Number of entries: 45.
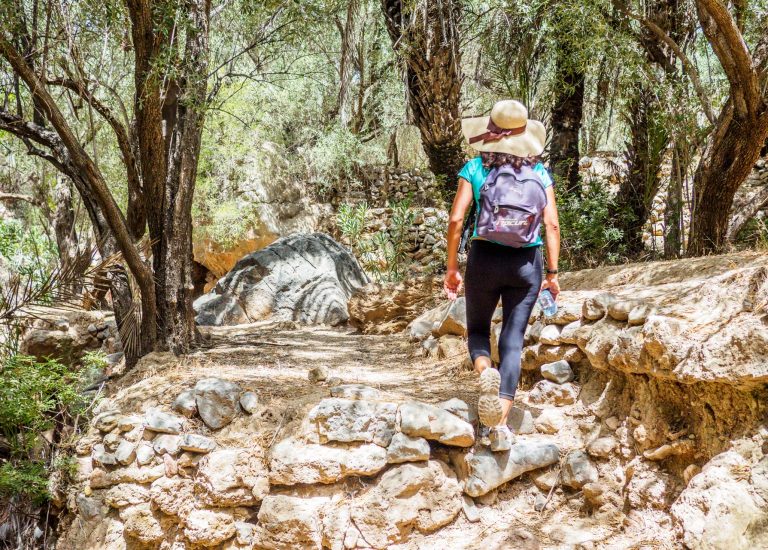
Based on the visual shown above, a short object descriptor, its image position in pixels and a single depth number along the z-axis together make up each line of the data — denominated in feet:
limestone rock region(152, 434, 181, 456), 11.21
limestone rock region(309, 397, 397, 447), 10.48
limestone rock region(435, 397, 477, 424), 10.58
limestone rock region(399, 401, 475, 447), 10.19
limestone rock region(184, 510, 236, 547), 10.41
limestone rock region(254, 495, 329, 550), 9.84
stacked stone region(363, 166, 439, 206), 46.85
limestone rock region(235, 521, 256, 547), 10.33
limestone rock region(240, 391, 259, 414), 11.80
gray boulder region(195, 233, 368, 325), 27.89
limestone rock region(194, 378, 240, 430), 11.61
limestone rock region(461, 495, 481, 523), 9.75
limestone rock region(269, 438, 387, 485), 10.22
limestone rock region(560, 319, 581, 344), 11.45
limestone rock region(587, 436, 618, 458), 9.61
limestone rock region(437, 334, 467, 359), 15.44
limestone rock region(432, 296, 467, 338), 16.03
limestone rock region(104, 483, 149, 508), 11.13
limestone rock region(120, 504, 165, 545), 10.87
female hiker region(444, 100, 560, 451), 9.27
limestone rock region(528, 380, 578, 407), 11.16
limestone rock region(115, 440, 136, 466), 11.36
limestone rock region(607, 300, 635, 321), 10.40
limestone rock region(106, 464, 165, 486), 11.16
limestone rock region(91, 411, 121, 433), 11.86
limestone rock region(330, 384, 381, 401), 11.14
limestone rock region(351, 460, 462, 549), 9.63
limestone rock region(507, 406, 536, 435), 10.73
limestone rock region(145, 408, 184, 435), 11.40
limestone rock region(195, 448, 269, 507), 10.48
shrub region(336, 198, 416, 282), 28.94
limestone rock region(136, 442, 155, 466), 11.23
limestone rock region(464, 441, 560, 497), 9.80
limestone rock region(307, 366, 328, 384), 13.43
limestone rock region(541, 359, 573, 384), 11.44
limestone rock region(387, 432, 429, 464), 10.18
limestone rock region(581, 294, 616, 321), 11.07
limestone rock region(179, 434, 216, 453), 11.03
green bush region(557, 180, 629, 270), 22.47
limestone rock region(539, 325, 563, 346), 11.91
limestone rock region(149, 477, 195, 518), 10.87
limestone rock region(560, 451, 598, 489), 9.49
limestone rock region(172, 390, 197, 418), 11.73
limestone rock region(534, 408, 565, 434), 10.66
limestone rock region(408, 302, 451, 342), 18.04
